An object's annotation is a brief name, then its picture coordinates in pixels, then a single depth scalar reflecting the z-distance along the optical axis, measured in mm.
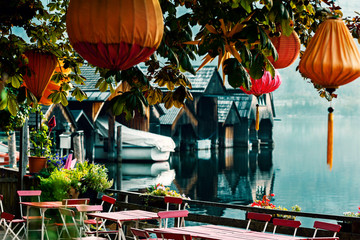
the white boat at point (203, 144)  51406
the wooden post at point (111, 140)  38375
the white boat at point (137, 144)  41875
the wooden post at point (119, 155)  35566
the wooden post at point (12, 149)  20209
